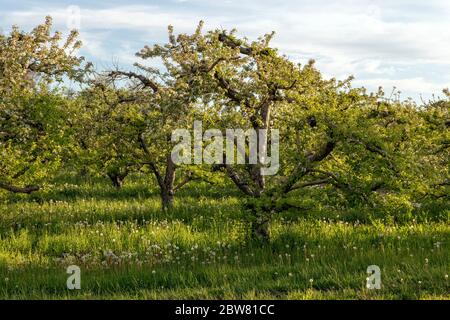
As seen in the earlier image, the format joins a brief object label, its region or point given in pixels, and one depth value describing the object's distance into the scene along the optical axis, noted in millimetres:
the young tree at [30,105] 13422
